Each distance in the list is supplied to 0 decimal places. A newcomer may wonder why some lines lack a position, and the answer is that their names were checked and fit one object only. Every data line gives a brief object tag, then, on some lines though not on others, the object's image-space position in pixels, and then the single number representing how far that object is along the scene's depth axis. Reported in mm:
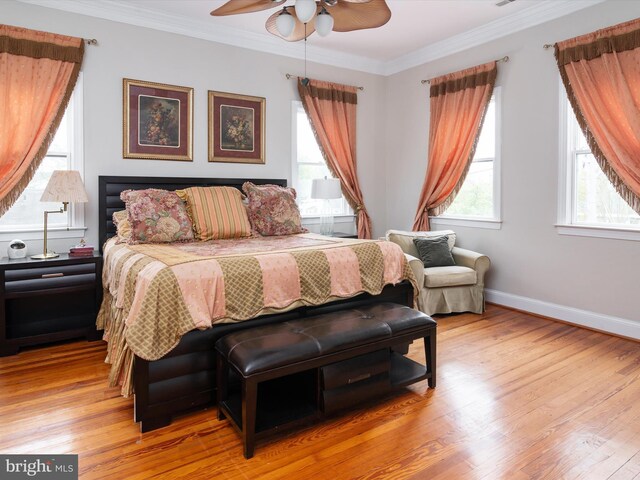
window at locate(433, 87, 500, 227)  4590
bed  2153
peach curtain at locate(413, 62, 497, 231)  4623
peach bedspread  2145
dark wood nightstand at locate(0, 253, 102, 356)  3207
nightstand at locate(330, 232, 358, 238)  5238
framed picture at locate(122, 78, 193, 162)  4113
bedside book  3582
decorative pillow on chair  4457
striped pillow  3621
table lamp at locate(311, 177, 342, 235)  4766
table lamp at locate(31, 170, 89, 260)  3385
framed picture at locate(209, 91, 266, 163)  4578
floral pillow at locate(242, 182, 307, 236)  3939
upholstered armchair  4191
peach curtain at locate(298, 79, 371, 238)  5156
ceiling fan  2451
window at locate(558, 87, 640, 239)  3752
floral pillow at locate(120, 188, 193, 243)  3305
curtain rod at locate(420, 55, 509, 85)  4387
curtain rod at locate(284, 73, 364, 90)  5016
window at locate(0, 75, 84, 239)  3721
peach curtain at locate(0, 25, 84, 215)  3496
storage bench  2021
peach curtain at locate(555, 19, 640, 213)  3402
